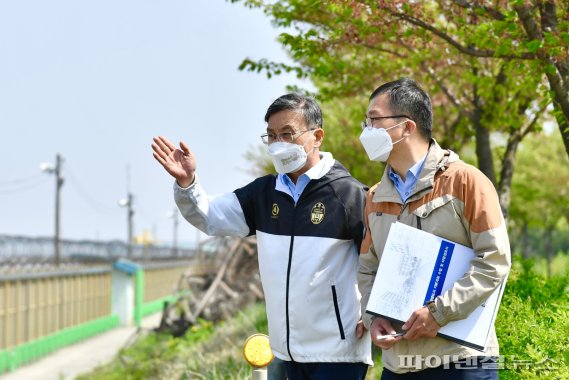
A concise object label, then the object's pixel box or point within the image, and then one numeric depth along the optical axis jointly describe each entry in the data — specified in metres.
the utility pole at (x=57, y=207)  35.69
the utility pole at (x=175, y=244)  68.38
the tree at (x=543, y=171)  26.23
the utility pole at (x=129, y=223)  50.06
